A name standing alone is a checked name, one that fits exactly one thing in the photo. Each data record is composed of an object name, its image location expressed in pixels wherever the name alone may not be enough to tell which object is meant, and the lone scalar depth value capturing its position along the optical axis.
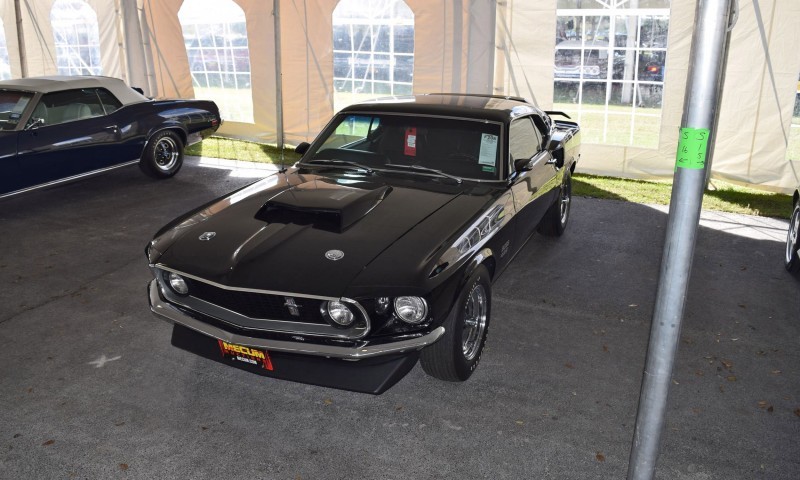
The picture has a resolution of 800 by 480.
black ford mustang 3.73
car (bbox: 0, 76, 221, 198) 7.90
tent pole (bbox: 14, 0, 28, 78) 13.52
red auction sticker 5.32
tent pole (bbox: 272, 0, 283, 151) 10.87
